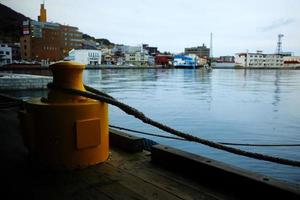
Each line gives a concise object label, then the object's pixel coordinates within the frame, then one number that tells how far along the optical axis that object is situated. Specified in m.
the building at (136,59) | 152.75
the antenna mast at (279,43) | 163.69
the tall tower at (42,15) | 140.12
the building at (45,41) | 107.56
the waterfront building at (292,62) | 170.52
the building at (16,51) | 114.44
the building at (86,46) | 138.00
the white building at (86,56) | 118.12
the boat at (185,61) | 146.12
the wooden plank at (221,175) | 2.24
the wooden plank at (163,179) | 2.41
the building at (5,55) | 93.51
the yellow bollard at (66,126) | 2.88
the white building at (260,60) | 168.38
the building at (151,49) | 185.65
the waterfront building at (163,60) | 161.51
